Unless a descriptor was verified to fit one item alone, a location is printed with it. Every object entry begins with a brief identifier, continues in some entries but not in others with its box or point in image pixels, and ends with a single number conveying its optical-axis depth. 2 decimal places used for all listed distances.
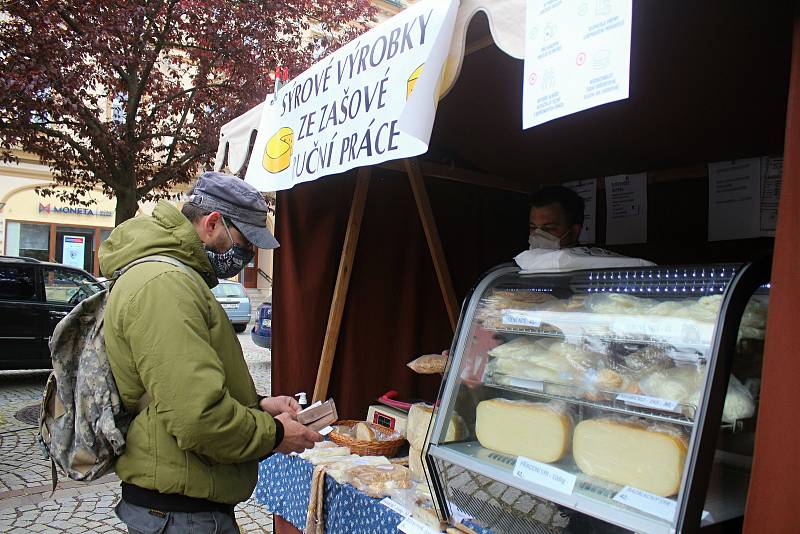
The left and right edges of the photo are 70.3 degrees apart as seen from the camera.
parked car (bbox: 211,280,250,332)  14.77
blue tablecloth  2.30
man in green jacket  1.64
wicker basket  2.91
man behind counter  2.99
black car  7.58
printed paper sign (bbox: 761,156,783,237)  3.06
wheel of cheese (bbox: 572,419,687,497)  1.58
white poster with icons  1.30
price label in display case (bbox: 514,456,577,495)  1.75
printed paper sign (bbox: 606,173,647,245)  3.66
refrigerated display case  1.55
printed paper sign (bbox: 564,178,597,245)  3.90
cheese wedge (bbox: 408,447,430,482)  2.60
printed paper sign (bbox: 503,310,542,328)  2.12
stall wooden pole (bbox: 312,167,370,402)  3.41
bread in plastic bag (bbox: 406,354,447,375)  3.16
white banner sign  1.90
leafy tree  6.03
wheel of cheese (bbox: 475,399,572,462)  1.89
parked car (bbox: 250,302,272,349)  10.61
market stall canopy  1.67
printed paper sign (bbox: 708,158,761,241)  3.17
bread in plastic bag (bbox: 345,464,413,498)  2.40
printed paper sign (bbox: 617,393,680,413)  1.62
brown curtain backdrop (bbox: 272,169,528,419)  3.55
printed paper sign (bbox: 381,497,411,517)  2.19
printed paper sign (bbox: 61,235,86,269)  19.56
